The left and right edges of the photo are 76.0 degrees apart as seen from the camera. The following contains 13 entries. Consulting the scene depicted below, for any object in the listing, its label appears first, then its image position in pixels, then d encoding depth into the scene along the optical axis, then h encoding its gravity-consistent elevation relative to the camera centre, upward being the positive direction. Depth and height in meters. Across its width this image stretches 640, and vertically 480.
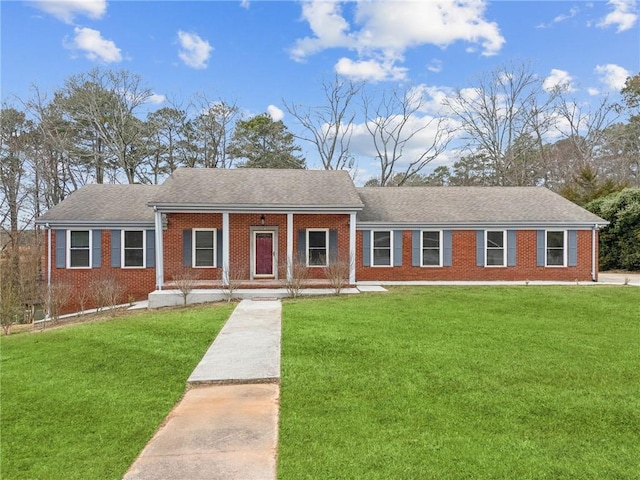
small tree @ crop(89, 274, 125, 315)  12.48 -1.57
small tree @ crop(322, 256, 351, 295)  12.77 -1.03
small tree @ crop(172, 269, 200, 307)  12.06 -1.25
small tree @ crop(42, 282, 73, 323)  11.87 -1.67
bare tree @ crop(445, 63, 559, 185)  32.38 +10.36
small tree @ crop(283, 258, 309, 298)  12.55 -1.13
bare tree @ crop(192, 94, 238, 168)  31.84 +8.73
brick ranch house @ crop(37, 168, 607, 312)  14.27 +0.26
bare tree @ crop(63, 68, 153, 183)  28.20 +9.58
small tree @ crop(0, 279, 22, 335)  11.27 -1.99
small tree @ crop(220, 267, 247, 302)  12.29 -1.27
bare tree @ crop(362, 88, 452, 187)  33.19 +9.05
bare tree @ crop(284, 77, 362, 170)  33.19 +9.86
